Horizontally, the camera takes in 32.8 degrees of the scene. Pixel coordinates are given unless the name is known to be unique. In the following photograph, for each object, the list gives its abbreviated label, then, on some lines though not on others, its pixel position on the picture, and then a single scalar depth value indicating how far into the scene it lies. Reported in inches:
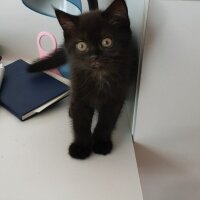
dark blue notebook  39.9
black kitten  29.7
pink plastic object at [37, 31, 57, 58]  45.7
